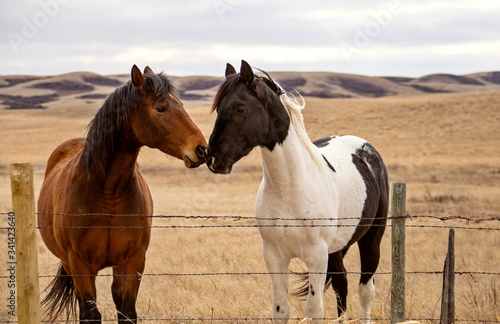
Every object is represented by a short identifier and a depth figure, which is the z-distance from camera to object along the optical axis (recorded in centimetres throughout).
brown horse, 852
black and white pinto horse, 808
